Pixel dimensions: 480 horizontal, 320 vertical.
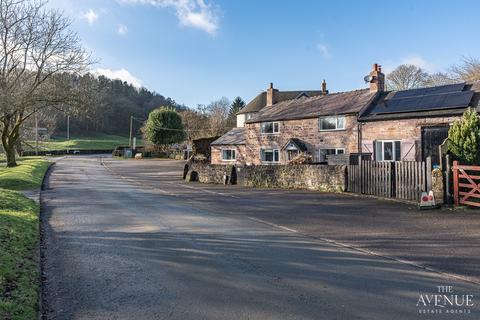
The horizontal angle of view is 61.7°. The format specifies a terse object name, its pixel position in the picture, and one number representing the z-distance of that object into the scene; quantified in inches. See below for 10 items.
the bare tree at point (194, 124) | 2819.9
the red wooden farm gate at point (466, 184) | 537.3
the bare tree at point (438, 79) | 1918.7
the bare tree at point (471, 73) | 1566.2
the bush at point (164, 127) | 2760.8
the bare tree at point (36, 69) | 1038.4
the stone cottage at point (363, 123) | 959.0
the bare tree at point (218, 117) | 2699.3
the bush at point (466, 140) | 571.8
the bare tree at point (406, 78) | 2183.8
